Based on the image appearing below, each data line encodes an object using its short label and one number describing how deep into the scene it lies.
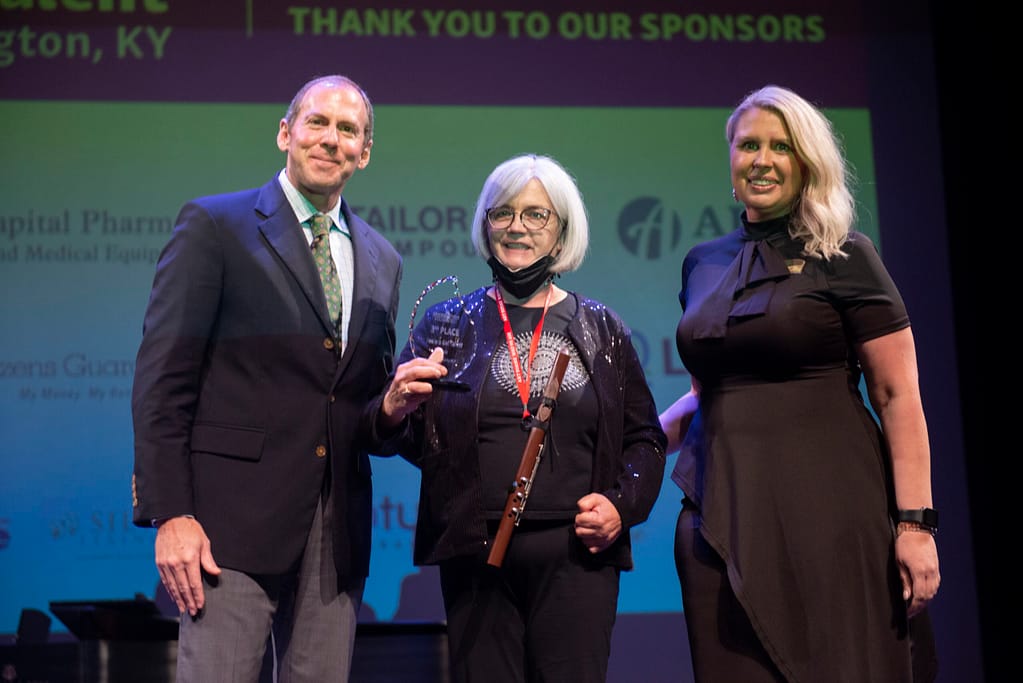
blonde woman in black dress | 2.04
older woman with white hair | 2.13
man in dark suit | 2.00
